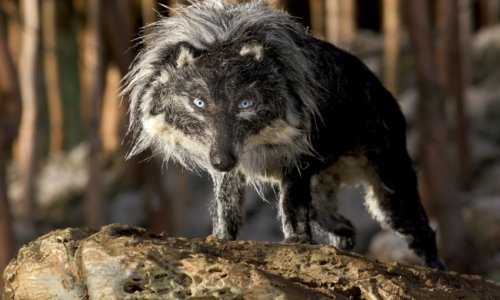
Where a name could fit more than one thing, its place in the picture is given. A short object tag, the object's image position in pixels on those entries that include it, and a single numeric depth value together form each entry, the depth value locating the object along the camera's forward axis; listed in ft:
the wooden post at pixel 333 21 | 65.21
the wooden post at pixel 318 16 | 71.32
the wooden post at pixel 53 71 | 70.64
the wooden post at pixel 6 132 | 43.14
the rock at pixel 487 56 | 70.46
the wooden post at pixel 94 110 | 55.77
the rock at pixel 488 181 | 59.42
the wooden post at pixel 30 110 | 62.23
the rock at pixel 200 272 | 17.20
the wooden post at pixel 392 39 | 64.03
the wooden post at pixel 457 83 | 56.65
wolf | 21.63
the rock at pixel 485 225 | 50.85
